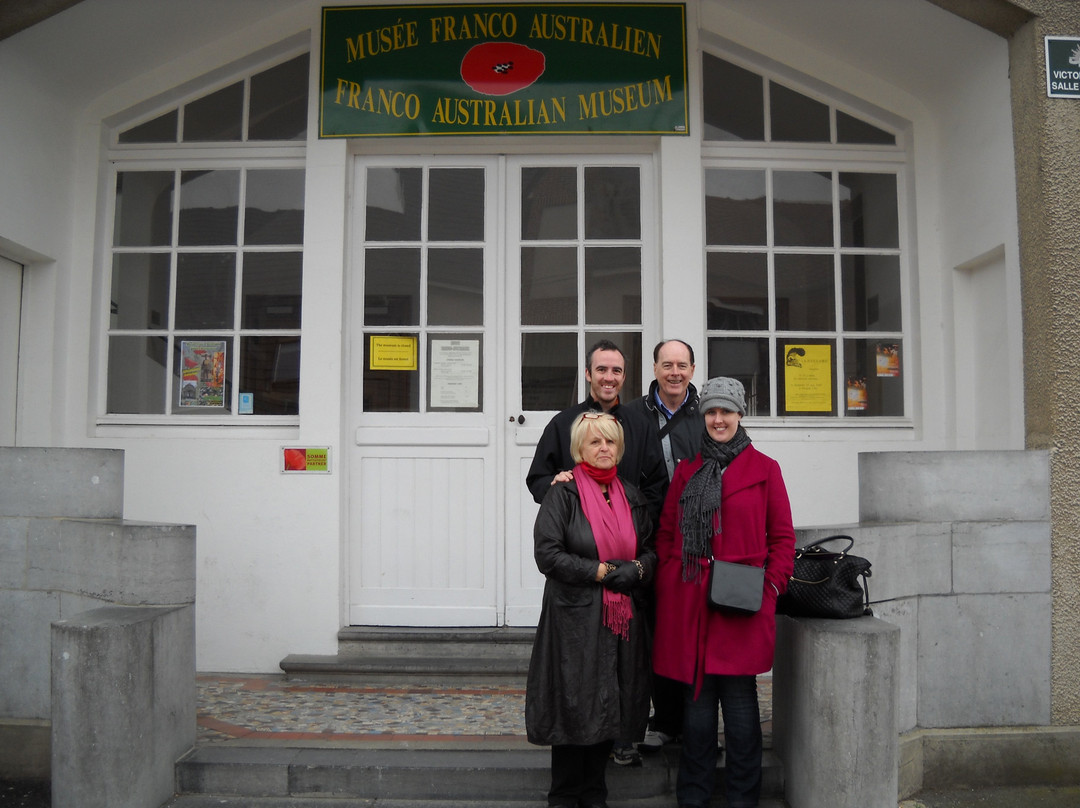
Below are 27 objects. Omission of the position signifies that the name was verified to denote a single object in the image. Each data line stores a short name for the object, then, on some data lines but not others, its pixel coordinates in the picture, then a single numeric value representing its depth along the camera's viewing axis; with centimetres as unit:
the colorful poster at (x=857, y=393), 567
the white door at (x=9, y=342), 546
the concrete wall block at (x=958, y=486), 416
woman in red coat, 338
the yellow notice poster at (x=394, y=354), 568
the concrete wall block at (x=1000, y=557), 415
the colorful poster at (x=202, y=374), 573
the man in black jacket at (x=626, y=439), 374
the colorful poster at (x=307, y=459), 546
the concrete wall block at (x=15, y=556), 422
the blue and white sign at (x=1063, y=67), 437
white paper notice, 565
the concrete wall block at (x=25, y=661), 420
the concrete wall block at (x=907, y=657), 403
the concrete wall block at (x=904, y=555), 398
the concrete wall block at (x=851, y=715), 350
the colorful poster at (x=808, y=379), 566
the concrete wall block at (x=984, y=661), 412
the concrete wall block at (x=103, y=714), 360
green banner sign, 557
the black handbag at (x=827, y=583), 363
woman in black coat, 338
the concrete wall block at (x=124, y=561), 400
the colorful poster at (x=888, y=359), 569
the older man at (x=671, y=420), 383
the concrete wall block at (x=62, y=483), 419
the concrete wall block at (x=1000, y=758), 407
